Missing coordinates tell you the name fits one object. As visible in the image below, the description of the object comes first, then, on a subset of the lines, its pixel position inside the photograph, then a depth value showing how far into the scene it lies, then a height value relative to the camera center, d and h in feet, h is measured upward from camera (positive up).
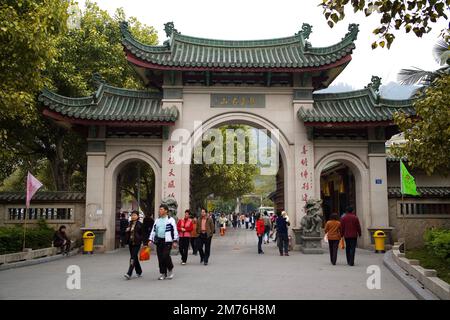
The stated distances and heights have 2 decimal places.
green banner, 43.21 +2.04
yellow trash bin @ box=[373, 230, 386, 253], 48.06 -4.59
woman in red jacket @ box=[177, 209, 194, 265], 37.52 -3.01
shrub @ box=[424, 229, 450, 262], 30.48 -3.23
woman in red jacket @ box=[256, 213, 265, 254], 48.88 -3.22
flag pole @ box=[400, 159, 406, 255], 50.05 -2.03
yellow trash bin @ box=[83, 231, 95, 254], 48.84 -4.62
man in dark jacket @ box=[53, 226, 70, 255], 45.70 -4.24
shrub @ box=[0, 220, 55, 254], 38.91 -3.51
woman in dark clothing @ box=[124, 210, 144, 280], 28.96 -2.48
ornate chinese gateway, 50.75 +10.50
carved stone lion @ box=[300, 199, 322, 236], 47.78 -1.90
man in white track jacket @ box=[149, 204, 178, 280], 29.09 -2.51
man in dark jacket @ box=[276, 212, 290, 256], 45.09 -3.31
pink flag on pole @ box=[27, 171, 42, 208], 42.63 +1.88
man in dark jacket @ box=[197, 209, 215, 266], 38.02 -2.80
